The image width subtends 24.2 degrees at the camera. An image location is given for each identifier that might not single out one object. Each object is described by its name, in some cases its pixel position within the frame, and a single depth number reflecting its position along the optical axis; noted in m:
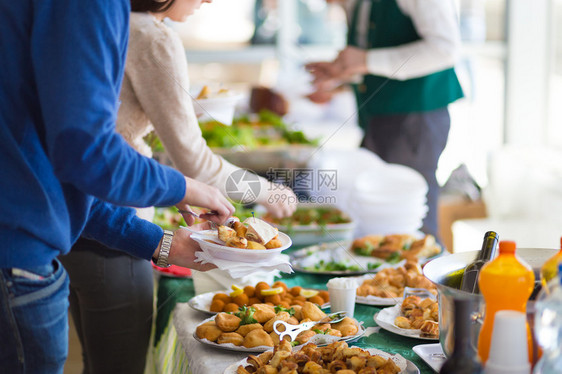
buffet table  2.46
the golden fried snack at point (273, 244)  2.51
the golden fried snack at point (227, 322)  2.52
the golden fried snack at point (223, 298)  2.74
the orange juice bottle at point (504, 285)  2.11
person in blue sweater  2.10
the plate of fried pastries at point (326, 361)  2.28
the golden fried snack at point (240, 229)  2.50
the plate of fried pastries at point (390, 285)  2.78
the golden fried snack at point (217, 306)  2.69
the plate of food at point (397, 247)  3.23
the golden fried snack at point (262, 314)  2.55
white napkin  2.49
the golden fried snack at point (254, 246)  2.49
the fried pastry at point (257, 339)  2.45
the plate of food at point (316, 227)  3.50
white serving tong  2.49
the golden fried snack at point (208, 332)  2.51
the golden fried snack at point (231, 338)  2.47
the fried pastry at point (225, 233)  2.50
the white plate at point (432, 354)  2.35
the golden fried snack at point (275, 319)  2.51
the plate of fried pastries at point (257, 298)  2.70
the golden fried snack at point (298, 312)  2.61
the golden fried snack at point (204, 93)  2.99
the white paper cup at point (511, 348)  2.07
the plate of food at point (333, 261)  3.10
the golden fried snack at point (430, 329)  2.51
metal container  2.17
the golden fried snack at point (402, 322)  2.57
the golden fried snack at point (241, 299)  2.70
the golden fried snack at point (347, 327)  2.52
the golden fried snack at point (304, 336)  2.47
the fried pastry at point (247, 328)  2.50
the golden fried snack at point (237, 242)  2.48
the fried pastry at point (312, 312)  2.58
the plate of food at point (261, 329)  2.47
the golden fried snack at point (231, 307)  2.66
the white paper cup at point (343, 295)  2.66
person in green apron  3.72
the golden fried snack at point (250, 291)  2.74
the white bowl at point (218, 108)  2.93
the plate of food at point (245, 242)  2.48
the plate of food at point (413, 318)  2.52
